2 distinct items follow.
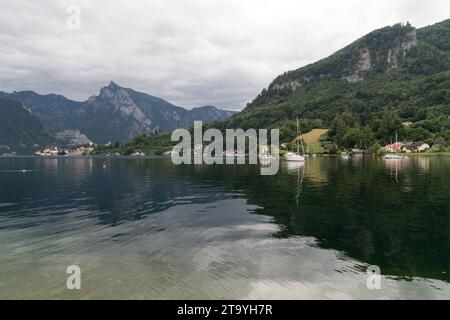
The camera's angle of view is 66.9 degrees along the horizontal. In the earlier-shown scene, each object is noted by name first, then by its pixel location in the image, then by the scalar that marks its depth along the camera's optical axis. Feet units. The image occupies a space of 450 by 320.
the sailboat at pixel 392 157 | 586.94
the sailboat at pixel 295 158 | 568.73
